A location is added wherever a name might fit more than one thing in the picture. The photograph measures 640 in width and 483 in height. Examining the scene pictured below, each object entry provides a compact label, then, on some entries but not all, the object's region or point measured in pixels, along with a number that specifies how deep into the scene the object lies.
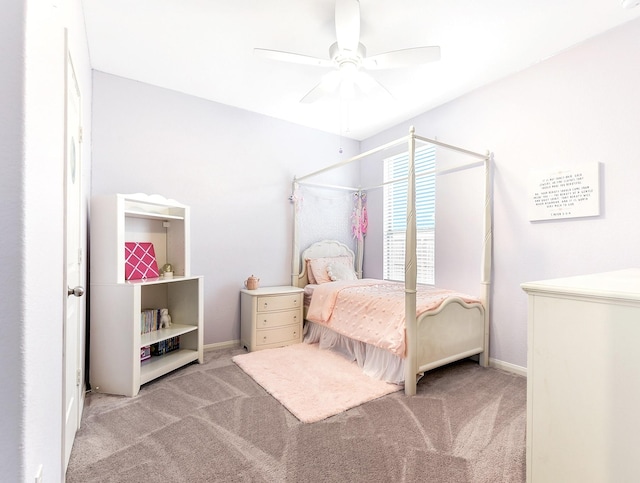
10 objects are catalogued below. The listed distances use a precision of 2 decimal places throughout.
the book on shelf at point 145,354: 2.63
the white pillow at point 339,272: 3.81
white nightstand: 3.17
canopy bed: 2.34
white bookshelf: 2.23
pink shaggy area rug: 2.09
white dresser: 0.85
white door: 1.36
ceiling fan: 1.79
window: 3.51
